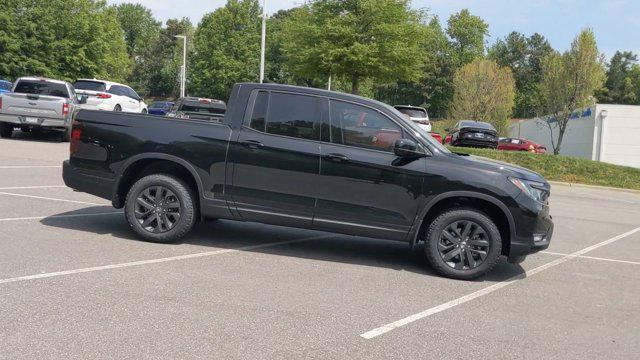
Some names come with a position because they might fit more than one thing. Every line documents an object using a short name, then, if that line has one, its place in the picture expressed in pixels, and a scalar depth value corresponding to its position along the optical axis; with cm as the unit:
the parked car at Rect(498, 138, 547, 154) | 4034
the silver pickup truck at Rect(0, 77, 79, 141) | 1839
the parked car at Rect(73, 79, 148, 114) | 2253
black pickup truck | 634
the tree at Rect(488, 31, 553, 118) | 10434
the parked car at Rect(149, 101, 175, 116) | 4749
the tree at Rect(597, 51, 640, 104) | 11269
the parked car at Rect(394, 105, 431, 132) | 2350
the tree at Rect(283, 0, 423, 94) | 2805
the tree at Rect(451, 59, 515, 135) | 4850
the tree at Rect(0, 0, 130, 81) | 4419
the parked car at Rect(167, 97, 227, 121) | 1742
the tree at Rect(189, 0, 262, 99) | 6331
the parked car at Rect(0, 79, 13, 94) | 3052
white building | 3466
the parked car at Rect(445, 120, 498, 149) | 2595
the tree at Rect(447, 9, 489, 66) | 9175
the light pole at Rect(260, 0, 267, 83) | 3034
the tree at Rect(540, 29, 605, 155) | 2884
